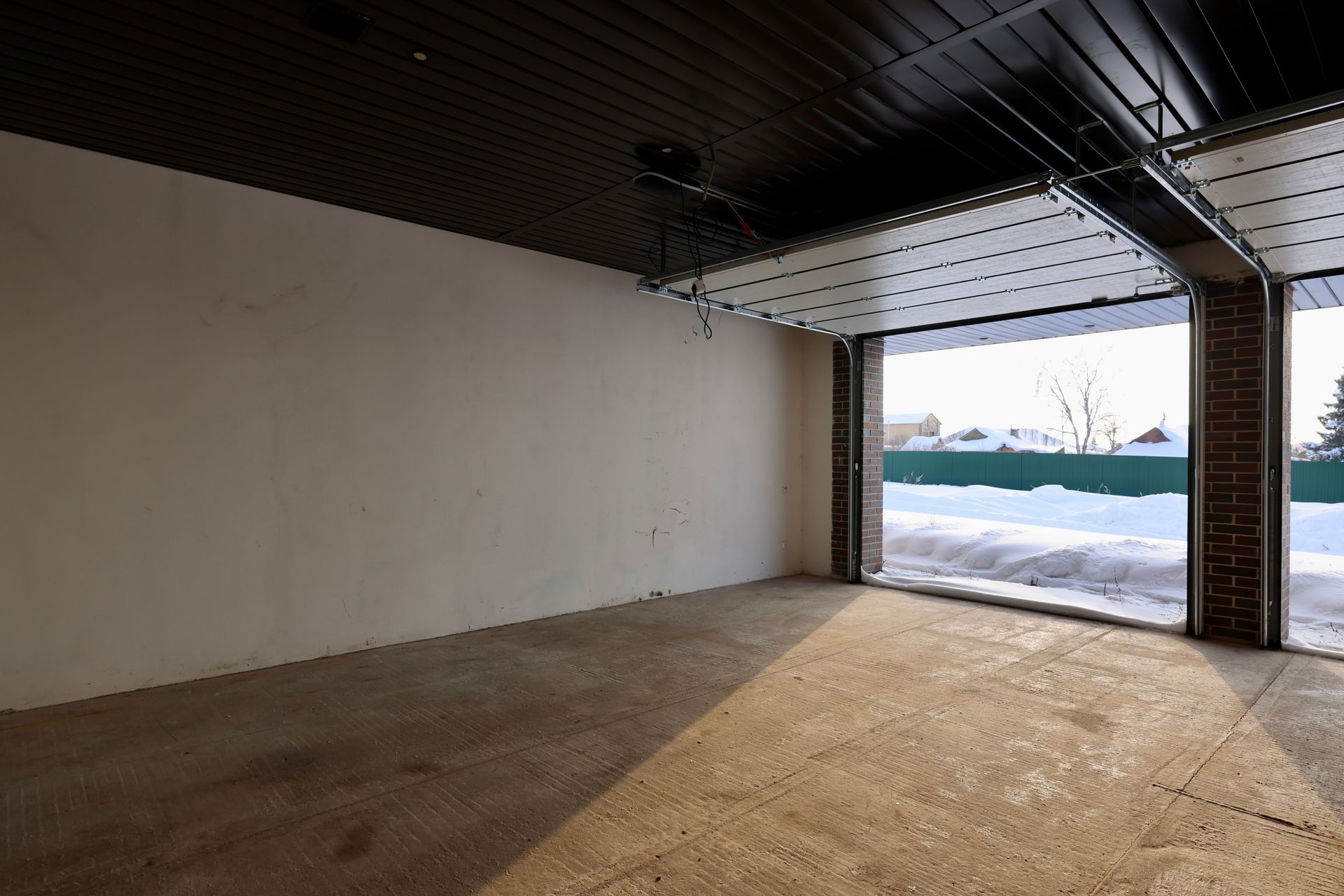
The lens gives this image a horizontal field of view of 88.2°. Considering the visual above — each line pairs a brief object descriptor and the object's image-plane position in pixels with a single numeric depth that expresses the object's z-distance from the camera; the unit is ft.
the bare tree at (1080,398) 70.95
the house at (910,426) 91.35
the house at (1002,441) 72.08
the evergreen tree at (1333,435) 54.24
